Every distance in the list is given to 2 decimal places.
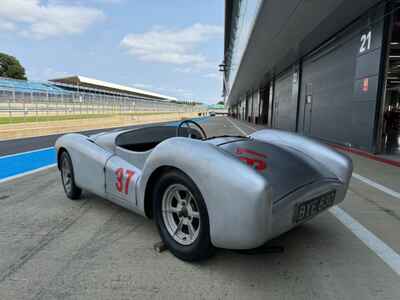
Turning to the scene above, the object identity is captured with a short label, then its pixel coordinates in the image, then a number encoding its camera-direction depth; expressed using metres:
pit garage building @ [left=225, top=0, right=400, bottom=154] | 8.29
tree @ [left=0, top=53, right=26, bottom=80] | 66.25
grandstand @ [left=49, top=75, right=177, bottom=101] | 69.00
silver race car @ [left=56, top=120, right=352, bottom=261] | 1.86
